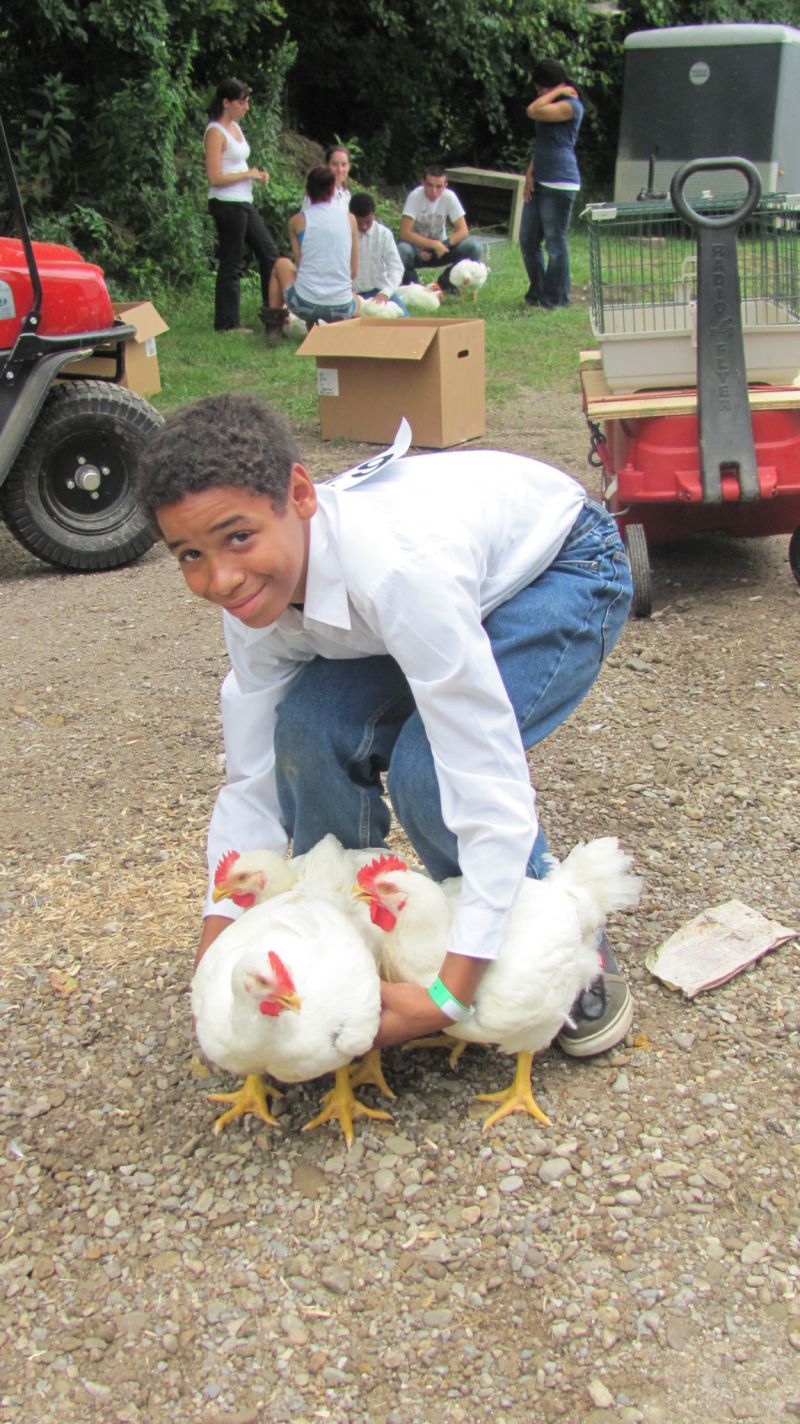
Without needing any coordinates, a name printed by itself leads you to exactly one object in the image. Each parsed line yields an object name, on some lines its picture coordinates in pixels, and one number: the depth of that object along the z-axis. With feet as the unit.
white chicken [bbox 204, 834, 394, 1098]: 6.68
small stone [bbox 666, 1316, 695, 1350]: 5.25
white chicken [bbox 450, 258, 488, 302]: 33.09
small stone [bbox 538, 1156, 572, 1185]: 6.15
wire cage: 12.64
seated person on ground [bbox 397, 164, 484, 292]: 34.32
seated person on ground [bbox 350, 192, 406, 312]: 29.66
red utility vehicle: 14.11
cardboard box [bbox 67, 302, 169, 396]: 16.48
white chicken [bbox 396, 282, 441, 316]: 31.48
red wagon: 11.86
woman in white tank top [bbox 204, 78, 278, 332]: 28.50
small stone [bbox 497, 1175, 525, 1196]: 6.10
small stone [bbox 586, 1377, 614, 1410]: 5.01
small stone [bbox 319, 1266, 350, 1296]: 5.62
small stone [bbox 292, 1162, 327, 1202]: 6.19
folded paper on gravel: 7.47
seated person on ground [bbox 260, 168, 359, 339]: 27.12
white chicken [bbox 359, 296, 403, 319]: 27.09
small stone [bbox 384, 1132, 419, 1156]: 6.39
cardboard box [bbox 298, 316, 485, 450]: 19.12
